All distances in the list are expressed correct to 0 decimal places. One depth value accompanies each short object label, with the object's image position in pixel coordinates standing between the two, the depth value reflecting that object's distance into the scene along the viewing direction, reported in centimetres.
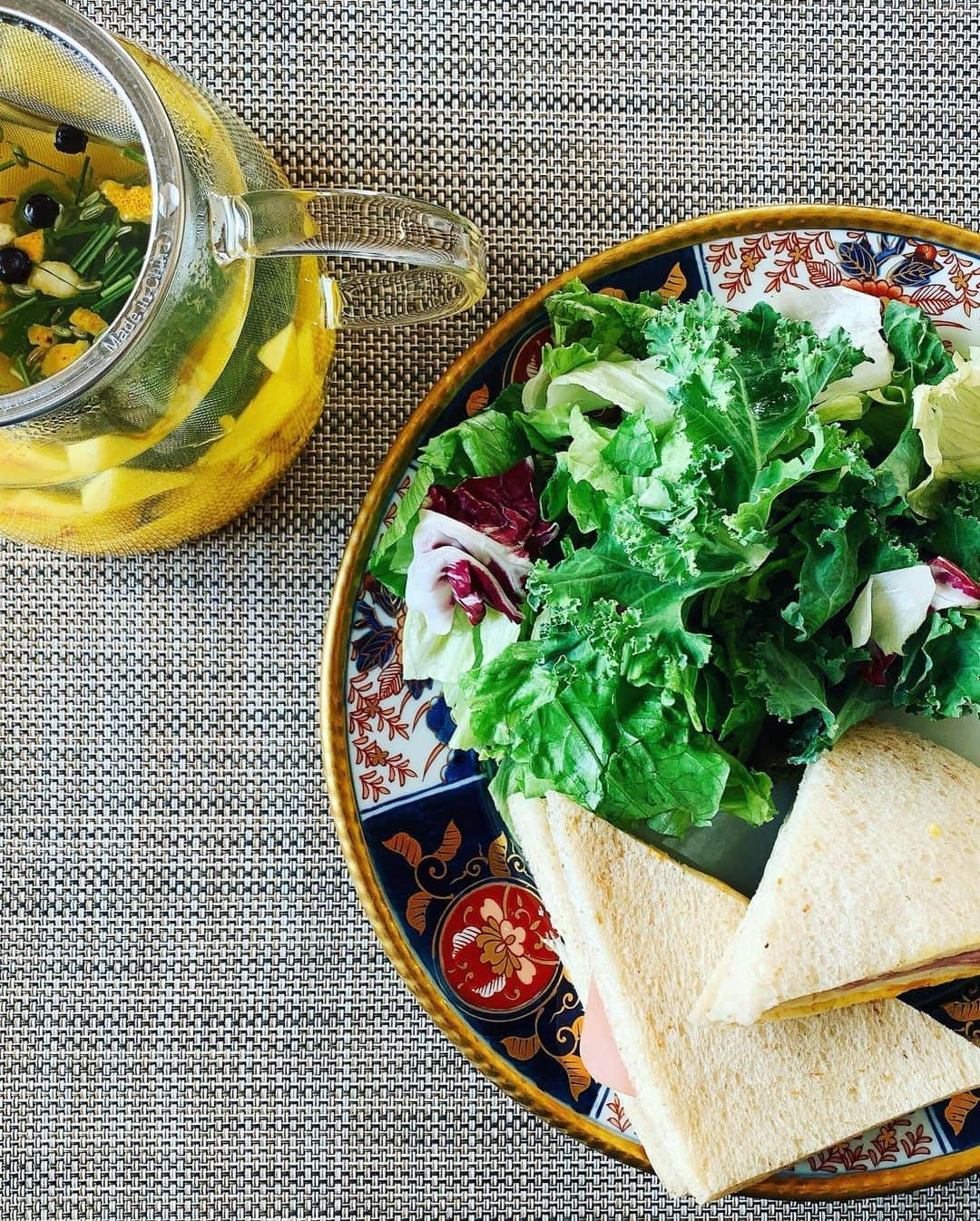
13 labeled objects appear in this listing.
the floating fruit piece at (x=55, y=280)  54
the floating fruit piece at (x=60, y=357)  54
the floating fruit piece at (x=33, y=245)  54
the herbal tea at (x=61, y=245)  54
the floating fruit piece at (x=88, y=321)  54
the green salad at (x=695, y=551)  56
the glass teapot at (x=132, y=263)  53
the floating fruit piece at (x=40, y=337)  54
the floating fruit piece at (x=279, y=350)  57
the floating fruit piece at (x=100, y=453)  54
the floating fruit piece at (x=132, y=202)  54
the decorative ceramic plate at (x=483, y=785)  61
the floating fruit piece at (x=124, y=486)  56
